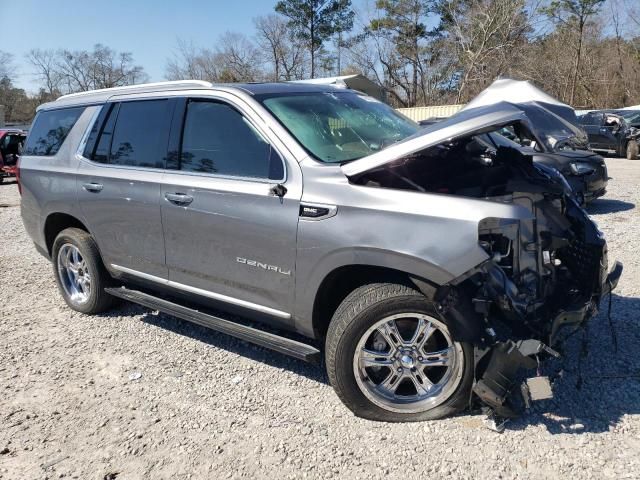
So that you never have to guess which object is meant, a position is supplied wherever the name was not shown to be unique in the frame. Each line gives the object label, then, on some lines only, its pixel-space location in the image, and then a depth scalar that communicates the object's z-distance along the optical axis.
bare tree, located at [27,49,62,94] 63.25
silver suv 2.71
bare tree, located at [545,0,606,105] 37.88
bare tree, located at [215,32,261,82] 42.28
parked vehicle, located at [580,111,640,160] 17.16
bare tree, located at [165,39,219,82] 43.10
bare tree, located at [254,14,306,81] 44.00
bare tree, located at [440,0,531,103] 37.84
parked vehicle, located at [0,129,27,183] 15.88
